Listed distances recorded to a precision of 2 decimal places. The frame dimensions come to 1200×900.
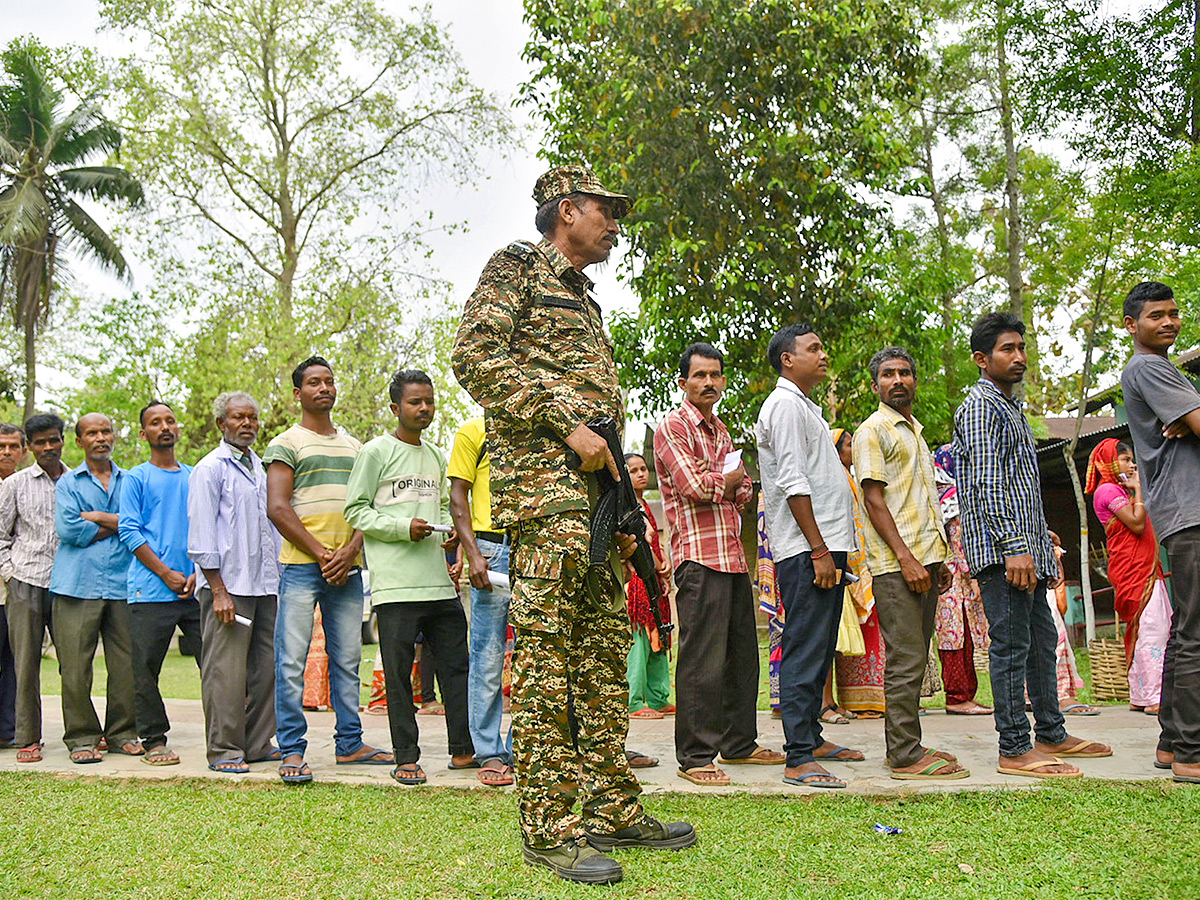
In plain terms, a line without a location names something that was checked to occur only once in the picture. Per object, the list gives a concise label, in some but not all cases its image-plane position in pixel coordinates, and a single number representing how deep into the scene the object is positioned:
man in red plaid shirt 4.86
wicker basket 7.55
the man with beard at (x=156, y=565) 5.78
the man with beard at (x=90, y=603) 6.08
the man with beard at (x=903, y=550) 4.63
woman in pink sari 6.46
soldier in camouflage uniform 3.47
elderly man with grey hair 5.45
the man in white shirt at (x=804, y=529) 4.63
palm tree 24.38
